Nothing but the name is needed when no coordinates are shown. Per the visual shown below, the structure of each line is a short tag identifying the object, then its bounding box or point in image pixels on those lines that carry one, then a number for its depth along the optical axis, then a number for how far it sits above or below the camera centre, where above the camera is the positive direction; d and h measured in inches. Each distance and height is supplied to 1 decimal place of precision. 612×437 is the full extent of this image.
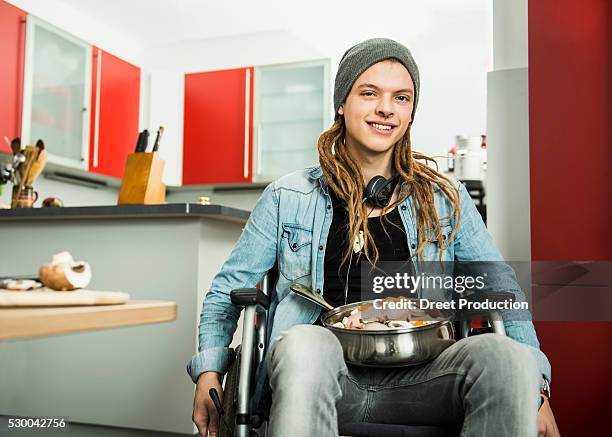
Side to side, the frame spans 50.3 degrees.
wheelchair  43.3 -10.1
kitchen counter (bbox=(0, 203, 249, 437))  96.6 -10.8
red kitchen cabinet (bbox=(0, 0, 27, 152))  143.5 +39.1
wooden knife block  107.0 +10.6
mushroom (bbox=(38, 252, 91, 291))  27.3 -1.3
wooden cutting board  24.7 -2.2
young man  44.7 +0.4
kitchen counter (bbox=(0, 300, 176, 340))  21.2 -2.7
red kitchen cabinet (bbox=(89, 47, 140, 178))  171.2 +36.1
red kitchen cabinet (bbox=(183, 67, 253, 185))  184.9 +34.0
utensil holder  112.5 +7.8
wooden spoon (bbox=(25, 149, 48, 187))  116.0 +13.8
